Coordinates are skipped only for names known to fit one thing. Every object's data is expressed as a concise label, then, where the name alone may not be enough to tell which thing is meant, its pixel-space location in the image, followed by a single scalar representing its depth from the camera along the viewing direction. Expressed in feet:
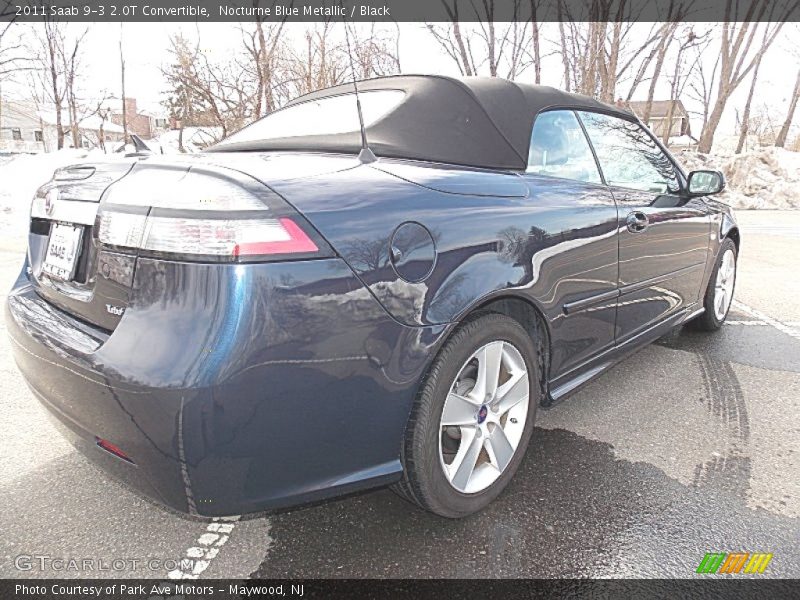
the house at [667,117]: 68.69
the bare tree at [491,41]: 44.68
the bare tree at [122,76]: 74.43
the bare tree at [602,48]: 44.29
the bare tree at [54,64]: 83.63
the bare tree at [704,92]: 88.69
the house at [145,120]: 163.25
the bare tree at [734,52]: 61.67
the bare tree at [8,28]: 70.79
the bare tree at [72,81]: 87.86
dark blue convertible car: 4.58
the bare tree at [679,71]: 53.36
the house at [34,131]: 162.20
